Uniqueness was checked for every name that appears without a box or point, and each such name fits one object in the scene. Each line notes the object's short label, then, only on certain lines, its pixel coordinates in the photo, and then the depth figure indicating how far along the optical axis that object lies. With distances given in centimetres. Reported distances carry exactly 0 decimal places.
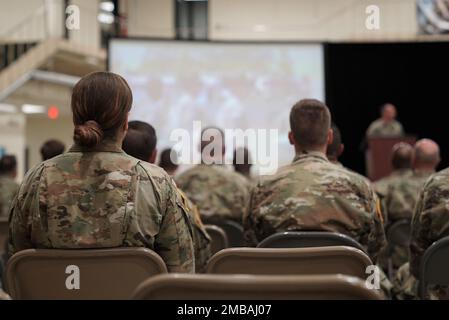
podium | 736
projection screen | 647
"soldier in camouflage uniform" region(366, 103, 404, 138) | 832
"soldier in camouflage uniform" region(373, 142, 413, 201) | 405
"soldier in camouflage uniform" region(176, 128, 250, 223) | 371
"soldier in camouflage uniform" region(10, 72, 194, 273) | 167
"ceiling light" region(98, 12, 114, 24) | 1291
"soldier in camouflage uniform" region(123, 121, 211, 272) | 229
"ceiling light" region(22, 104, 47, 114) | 1398
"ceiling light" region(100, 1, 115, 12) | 1396
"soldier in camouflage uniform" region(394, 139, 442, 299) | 226
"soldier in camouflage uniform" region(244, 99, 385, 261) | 214
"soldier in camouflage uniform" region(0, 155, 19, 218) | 488
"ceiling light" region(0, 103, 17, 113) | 1346
